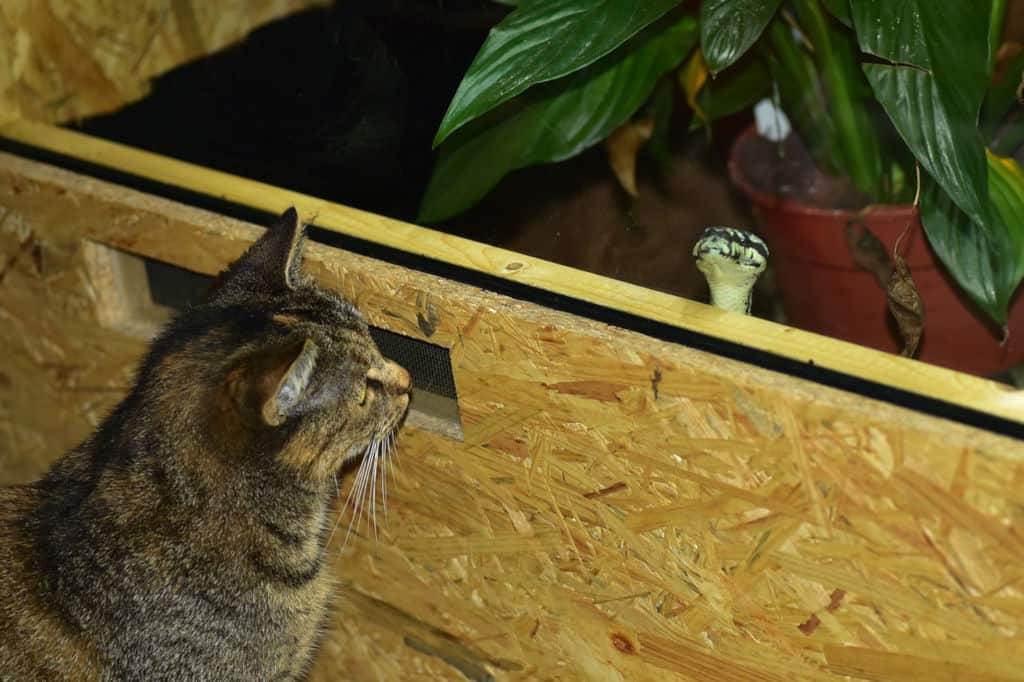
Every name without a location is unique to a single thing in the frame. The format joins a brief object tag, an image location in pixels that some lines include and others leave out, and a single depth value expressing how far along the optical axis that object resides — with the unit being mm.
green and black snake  1429
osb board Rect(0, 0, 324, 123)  2043
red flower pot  1503
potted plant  1364
